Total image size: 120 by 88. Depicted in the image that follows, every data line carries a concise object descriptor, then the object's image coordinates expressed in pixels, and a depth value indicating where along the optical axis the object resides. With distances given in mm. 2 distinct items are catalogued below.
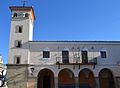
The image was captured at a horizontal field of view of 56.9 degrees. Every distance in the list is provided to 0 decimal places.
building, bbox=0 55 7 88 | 13939
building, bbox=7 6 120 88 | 15771
